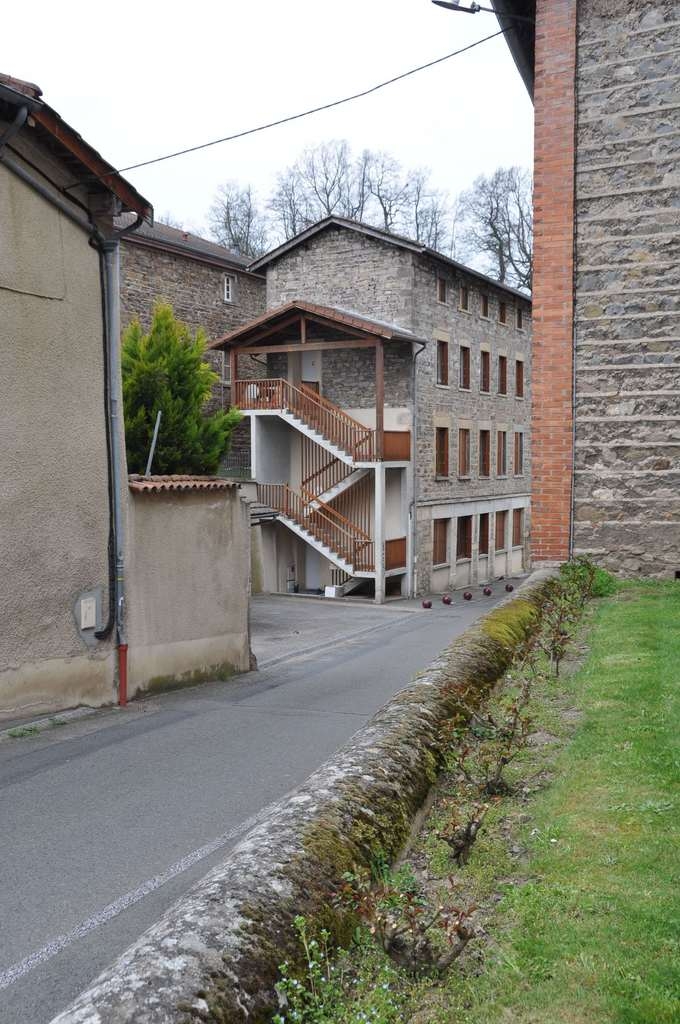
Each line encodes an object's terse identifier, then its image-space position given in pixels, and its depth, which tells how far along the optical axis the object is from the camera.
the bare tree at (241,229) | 51.25
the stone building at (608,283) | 10.82
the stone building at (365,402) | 26.03
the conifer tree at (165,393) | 19.50
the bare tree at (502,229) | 47.94
